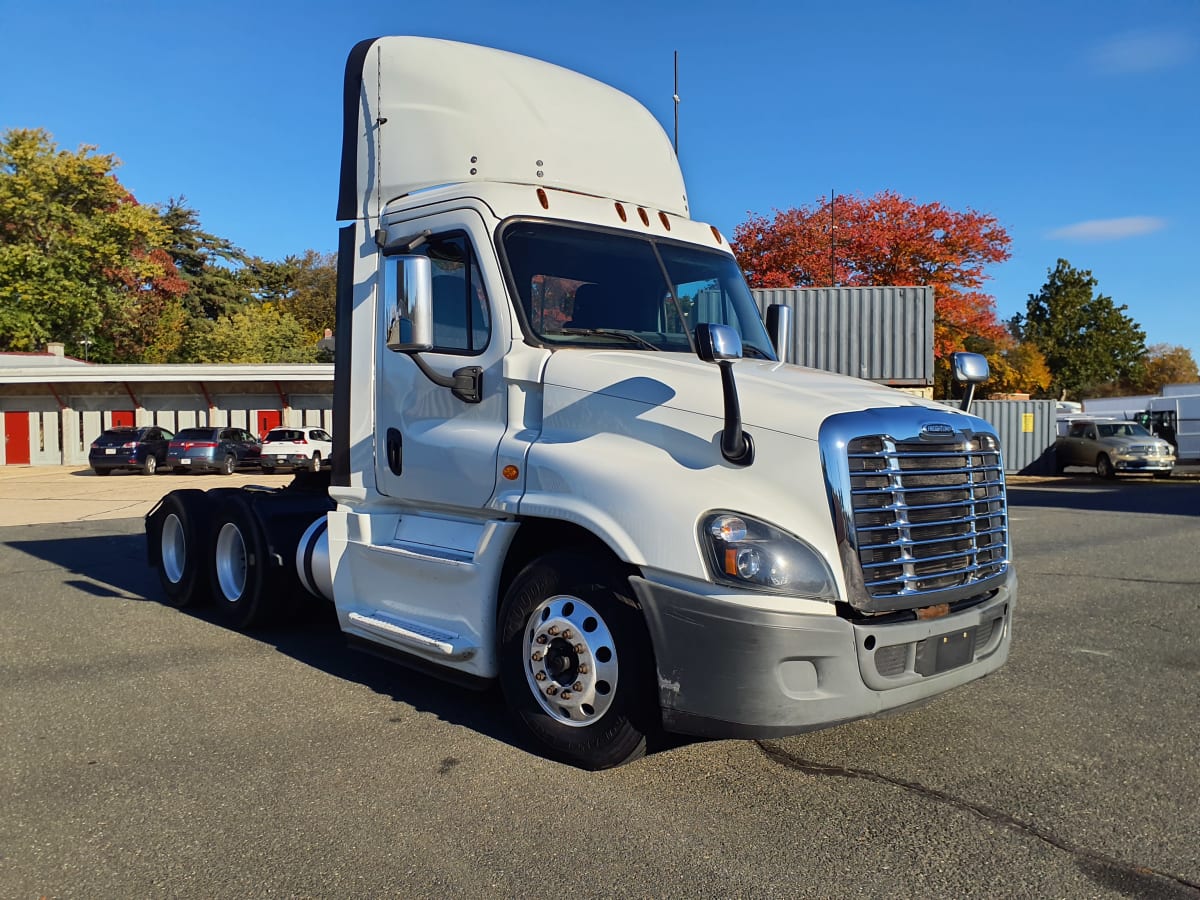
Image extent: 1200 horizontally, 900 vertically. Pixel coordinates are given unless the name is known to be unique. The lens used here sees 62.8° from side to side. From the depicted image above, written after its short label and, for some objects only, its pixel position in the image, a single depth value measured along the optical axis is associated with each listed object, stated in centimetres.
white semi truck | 374
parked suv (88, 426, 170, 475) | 3069
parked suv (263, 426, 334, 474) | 3020
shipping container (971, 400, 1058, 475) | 2955
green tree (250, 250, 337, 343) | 6462
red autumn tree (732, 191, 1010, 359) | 3500
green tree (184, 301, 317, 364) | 5109
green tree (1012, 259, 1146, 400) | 5719
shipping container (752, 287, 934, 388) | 2300
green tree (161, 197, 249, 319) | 6144
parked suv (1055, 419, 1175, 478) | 2731
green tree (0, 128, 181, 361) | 3978
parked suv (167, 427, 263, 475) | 3052
